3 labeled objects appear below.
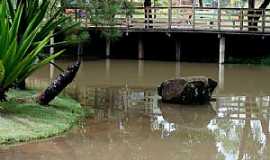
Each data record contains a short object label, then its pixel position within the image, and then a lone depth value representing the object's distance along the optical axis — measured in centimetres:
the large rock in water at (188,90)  1314
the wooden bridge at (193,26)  2238
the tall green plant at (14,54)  951
